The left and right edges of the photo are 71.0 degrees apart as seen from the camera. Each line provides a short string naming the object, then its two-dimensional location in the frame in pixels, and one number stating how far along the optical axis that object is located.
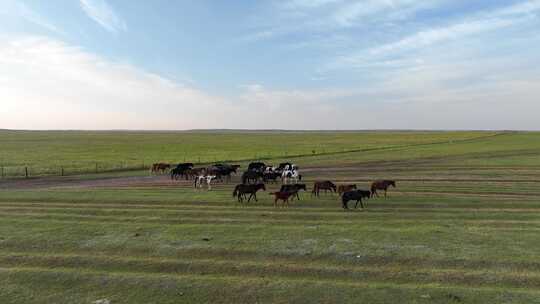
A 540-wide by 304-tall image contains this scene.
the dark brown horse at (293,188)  21.43
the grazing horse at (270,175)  29.17
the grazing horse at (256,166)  36.47
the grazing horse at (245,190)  21.47
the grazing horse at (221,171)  30.94
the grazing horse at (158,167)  38.86
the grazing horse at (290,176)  30.14
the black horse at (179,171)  33.84
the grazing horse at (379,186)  22.69
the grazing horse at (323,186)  23.12
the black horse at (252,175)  28.97
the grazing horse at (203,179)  26.97
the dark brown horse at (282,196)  20.21
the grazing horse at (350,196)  19.11
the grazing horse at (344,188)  22.70
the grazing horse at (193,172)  29.71
